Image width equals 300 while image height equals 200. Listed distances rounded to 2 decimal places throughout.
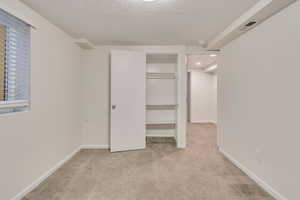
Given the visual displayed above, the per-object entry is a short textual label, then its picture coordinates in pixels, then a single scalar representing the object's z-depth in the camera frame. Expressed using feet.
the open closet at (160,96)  15.29
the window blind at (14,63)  6.08
